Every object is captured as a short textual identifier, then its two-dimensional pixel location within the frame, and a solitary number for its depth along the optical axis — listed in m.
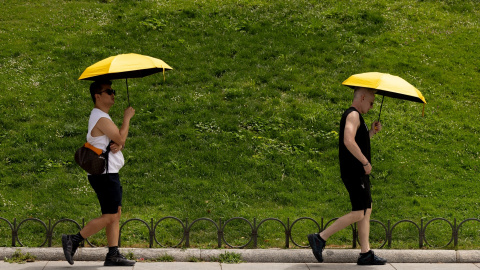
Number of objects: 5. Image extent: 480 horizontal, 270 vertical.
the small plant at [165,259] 12.41
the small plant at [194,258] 12.46
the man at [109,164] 11.37
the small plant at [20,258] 12.02
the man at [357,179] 11.98
